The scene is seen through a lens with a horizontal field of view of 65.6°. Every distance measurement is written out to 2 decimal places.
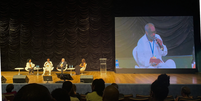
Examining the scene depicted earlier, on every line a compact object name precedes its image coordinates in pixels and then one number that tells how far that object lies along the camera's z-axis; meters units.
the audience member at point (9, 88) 2.97
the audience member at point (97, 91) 2.05
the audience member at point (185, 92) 2.47
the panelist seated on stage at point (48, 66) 8.84
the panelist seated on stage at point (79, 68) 8.87
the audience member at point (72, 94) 2.45
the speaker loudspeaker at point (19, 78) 4.95
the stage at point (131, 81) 3.60
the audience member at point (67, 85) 2.40
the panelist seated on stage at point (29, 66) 9.01
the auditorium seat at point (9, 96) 2.60
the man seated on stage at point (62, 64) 8.51
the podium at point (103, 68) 9.49
